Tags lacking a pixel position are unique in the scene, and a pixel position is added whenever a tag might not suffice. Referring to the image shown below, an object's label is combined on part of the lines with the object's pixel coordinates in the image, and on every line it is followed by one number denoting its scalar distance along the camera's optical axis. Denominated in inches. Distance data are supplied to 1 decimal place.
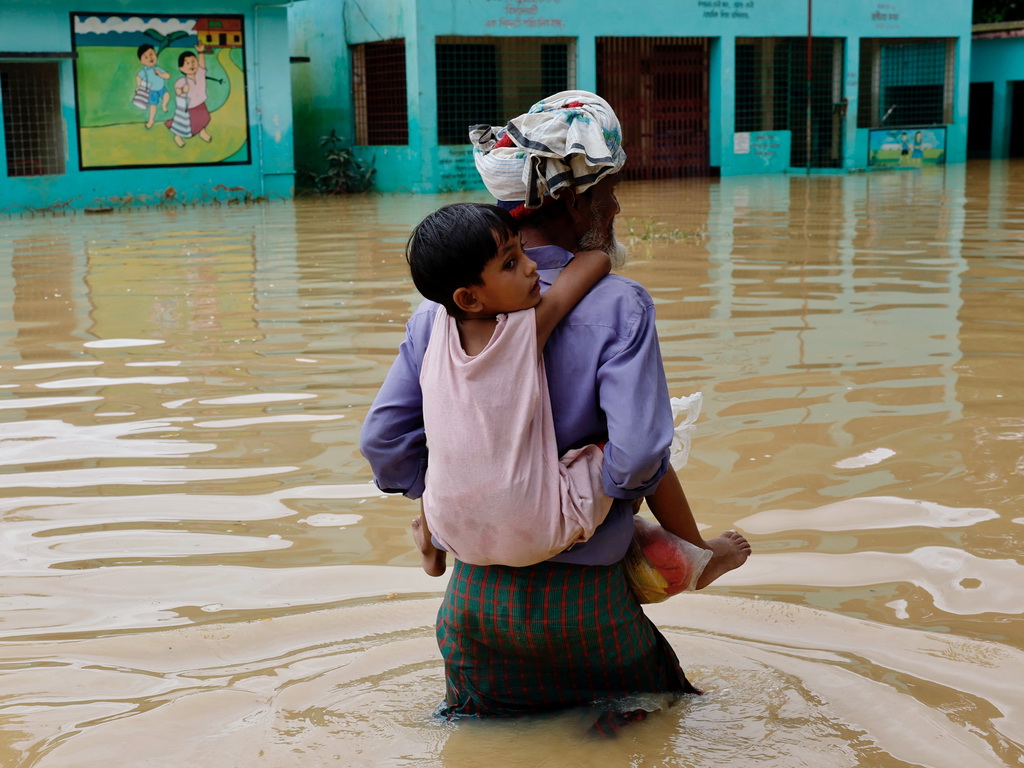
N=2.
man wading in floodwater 82.4
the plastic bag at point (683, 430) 94.1
